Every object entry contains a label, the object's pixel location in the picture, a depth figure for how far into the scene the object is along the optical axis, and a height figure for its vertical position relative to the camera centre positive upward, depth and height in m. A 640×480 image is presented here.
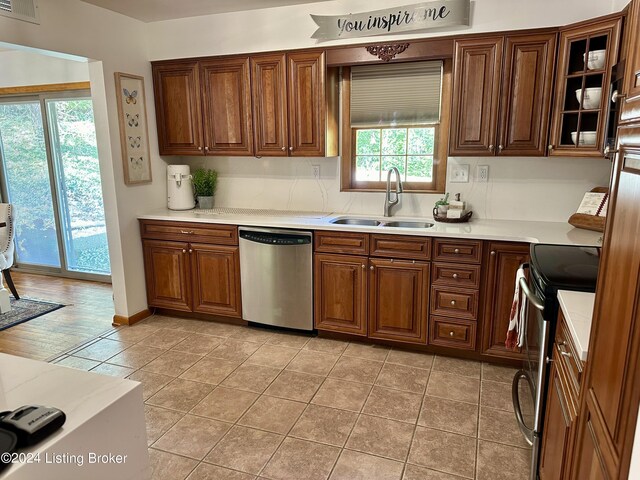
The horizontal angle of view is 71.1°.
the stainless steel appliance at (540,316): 1.81 -0.67
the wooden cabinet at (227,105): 3.64 +0.41
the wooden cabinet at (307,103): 3.41 +0.40
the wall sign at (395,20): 3.01 +0.93
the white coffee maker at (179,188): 3.99 -0.28
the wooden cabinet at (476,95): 3.00 +0.40
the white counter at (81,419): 0.90 -0.57
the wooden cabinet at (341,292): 3.29 -1.01
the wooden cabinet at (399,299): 3.13 -1.02
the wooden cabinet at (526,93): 2.88 +0.39
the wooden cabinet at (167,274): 3.83 -1.01
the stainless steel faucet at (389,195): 3.43 -0.32
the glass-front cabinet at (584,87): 2.60 +0.40
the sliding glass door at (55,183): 4.82 -0.29
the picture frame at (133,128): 3.63 +0.24
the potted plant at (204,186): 4.12 -0.28
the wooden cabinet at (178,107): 3.82 +0.42
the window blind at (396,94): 3.41 +0.47
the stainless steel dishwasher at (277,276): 3.40 -0.93
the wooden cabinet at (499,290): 2.88 -0.89
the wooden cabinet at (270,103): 3.52 +0.41
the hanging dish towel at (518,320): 2.19 -0.83
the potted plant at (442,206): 3.36 -0.38
